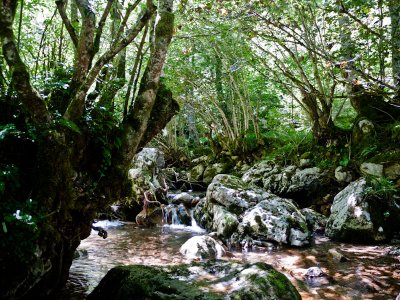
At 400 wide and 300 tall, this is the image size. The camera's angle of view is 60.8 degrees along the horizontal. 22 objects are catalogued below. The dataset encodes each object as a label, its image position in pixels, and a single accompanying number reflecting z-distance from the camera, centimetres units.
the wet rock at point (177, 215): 955
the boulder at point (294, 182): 948
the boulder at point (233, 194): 812
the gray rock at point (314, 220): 788
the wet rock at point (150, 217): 952
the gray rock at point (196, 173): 1460
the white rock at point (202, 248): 629
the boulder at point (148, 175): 1052
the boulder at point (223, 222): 743
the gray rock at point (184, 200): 1066
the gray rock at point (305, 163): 1028
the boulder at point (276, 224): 701
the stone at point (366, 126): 928
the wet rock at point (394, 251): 601
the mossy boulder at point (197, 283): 346
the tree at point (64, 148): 307
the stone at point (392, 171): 780
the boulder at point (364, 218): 689
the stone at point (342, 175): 884
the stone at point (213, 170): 1400
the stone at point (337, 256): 589
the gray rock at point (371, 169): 809
